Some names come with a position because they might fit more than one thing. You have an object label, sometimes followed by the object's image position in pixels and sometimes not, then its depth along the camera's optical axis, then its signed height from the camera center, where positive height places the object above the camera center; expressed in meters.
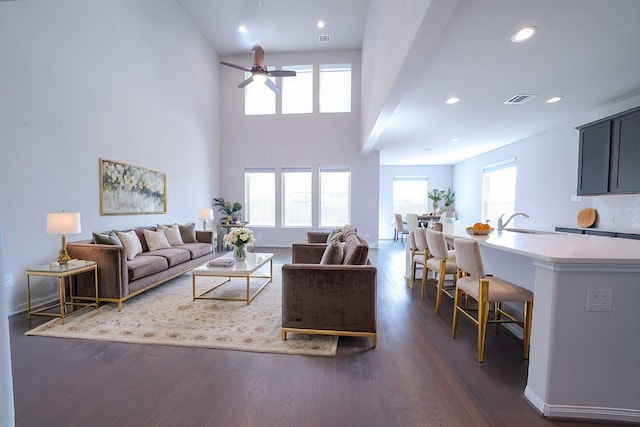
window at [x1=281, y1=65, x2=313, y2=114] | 7.01 +2.89
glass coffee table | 3.11 -0.84
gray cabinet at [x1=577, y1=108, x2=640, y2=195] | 3.31 +0.70
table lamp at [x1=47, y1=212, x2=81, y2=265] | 2.71 -0.27
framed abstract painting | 3.83 +0.17
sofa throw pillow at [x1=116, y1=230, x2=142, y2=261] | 3.55 -0.59
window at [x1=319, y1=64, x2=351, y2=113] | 6.96 +2.97
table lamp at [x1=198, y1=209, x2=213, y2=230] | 5.68 -0.31
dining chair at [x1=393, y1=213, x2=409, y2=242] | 7.93 -0.69
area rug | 2.29 -1.22
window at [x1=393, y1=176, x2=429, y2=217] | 9.40 +0.26
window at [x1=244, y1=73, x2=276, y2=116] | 7.05 +2.71
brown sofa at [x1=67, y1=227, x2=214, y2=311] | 2.96 -0.87
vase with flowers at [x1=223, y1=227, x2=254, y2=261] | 3.61 -0.54
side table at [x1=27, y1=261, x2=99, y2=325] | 2.61 -0.75
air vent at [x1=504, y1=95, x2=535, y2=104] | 3.56 +1.46
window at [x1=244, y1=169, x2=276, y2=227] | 7.23 +0.12
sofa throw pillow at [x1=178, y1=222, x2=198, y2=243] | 5.00 -0.63
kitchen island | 1.49 -0.76
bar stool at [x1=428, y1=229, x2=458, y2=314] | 2.84 -0.62
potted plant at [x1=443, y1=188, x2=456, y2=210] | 9.18 +0.20
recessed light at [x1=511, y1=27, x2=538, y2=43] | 2.21 +1.46
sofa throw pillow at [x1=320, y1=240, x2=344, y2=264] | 2.56 -0.51
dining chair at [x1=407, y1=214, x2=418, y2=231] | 7.37 -0.47
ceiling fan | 4.32 +2.16
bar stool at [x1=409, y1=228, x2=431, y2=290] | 3.36 -0.64
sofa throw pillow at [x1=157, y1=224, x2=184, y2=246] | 4.62 -0.61
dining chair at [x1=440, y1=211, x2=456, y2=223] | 5.76 -0.25
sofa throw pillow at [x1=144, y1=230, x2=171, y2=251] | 4.14 -0.63
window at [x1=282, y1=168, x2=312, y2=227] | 7.18 +0.11
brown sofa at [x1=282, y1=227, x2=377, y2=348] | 2.27 -0.84
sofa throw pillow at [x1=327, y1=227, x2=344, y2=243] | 3.38 -0.43
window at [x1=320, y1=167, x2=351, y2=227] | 7.11 +0.17
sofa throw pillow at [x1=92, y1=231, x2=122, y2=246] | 3.30 -0.50
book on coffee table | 3.35 -0.79
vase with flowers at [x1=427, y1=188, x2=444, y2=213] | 8.95 +0.26
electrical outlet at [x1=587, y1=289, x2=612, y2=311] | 1.50 -0.53
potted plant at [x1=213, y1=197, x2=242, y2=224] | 6.84 -0.22
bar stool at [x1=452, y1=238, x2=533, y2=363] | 1.97 -0.66
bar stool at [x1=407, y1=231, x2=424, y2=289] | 3.76 -0.72
